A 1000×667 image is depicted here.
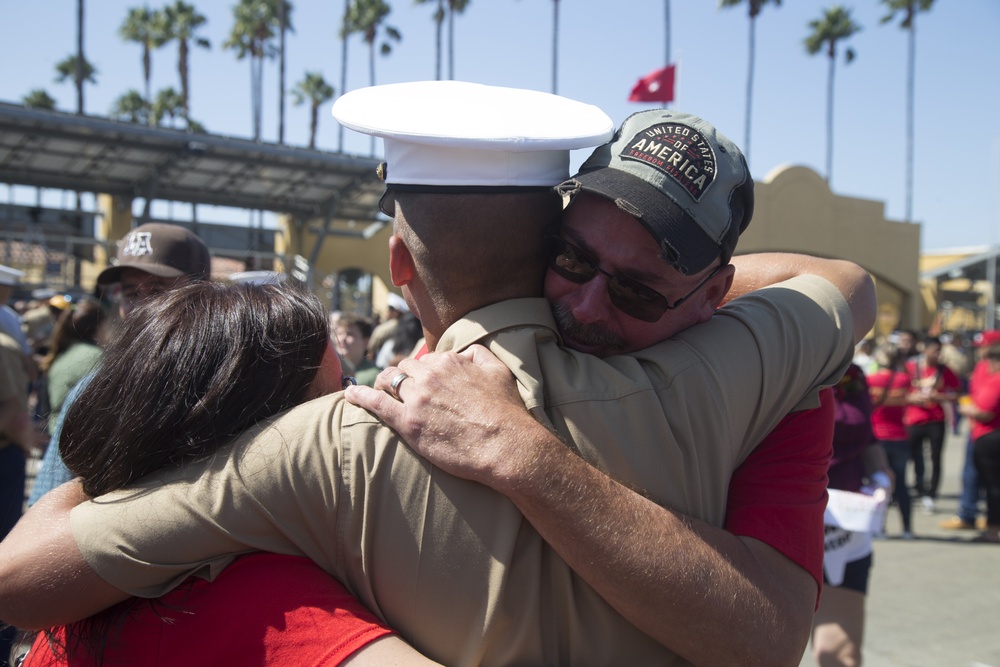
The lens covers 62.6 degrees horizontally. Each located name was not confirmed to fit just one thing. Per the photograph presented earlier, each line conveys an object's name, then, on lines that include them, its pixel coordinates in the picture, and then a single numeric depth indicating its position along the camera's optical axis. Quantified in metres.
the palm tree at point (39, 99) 33.16
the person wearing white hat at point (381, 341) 7.73
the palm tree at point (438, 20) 33.88
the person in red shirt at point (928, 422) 9.85
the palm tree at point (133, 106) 37.38
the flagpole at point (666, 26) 30.61
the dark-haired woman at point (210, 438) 1.25
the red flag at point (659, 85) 17.69
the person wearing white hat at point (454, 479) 1.24
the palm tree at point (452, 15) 33.62
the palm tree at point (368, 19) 35.09
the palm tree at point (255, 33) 34.81
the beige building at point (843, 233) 27.02
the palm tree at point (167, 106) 35.59
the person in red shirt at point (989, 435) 8.27
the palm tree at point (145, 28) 35.50
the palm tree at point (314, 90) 35.09
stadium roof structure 15.47
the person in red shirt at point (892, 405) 8.54
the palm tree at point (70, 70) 36.62
